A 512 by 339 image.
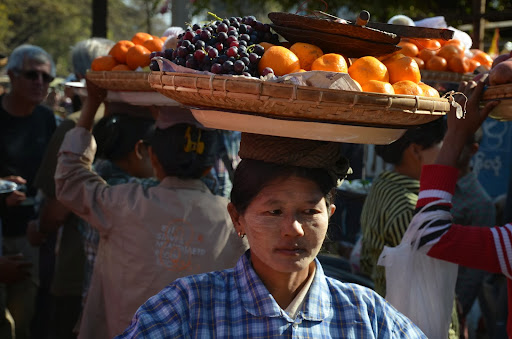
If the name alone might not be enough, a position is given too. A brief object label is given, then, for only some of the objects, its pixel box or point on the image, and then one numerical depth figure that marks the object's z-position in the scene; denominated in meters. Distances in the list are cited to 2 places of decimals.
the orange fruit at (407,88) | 1.53
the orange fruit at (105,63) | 2.70
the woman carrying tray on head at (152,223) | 2.51
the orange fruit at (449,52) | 2.91
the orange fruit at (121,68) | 2.63
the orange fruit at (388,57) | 1.76
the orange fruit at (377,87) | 1.46
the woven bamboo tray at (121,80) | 2.41
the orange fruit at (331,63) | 1.51
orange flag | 4.93
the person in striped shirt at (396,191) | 2.79
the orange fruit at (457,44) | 3.01
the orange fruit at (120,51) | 2.70
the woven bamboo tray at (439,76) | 2.80
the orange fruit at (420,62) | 2.82
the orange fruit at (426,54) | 2.91
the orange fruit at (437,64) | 2.84
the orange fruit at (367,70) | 1.54
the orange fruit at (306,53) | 1.63
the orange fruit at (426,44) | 2.96
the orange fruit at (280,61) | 1.56
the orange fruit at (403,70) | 1.66
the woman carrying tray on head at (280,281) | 1.57
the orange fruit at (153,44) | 2.74
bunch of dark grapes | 1.56
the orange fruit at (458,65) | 2.87
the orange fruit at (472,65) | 2.94
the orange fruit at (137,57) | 2.60
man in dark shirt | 4.29
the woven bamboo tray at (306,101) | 1.36
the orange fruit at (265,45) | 1.71
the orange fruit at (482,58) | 3.04
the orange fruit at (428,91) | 1.57
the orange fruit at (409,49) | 2.87
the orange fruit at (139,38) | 2.82
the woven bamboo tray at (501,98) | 2.07
